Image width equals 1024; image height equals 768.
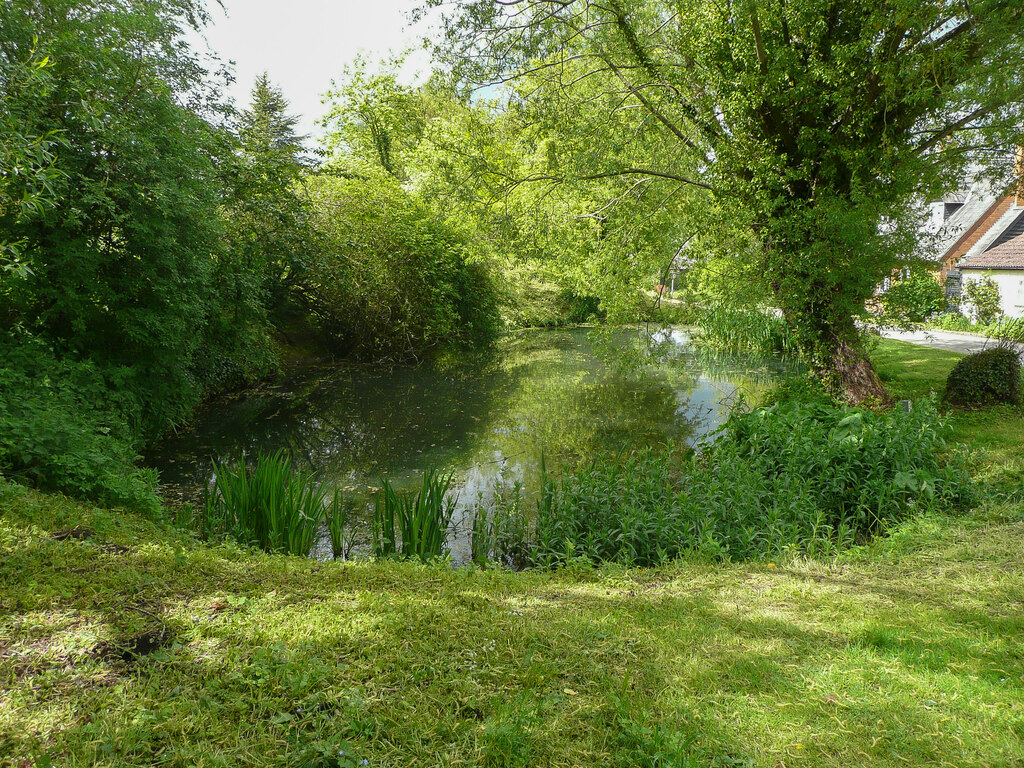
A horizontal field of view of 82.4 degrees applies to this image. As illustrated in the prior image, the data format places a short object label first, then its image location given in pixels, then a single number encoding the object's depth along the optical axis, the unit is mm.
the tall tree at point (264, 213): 10523
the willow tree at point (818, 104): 7598
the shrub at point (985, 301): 20594
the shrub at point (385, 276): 16500
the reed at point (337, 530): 5391
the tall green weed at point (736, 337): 15458
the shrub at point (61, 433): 4948
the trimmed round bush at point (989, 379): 8875
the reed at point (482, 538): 5688
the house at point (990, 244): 20906
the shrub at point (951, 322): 21188
